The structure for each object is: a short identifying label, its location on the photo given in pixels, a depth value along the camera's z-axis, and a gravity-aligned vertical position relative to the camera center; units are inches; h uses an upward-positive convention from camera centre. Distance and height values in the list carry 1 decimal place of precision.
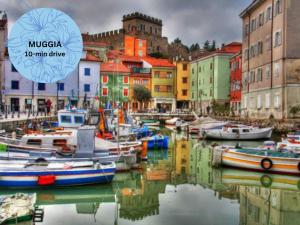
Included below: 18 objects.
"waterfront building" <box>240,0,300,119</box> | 1646.2 +197.6
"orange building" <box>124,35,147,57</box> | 4707.4 +640.8
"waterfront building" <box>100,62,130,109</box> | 3009.8 +165.9
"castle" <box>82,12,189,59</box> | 4771.2 +791.1
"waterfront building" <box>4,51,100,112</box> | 2394.2 +89.5
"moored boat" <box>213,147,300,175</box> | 830.5 -107.1
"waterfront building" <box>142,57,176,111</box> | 3427.7 +153.7
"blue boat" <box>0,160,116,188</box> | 655.8 -106.2
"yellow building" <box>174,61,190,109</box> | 3464.6 +192.7
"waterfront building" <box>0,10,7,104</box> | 2331.4 +342.1
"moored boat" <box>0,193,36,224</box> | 466.3 -117.3
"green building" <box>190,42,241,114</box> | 2898.6 +193.4
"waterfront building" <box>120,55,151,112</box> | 3265.3 +188.0
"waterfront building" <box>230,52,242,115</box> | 2415.5 +131.5
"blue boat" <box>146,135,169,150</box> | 1242.2 -106.7
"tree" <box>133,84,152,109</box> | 3205.2 +88.0
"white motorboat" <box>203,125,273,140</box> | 1578.5 -99.8
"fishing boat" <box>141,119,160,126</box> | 2353.6 -98.5
